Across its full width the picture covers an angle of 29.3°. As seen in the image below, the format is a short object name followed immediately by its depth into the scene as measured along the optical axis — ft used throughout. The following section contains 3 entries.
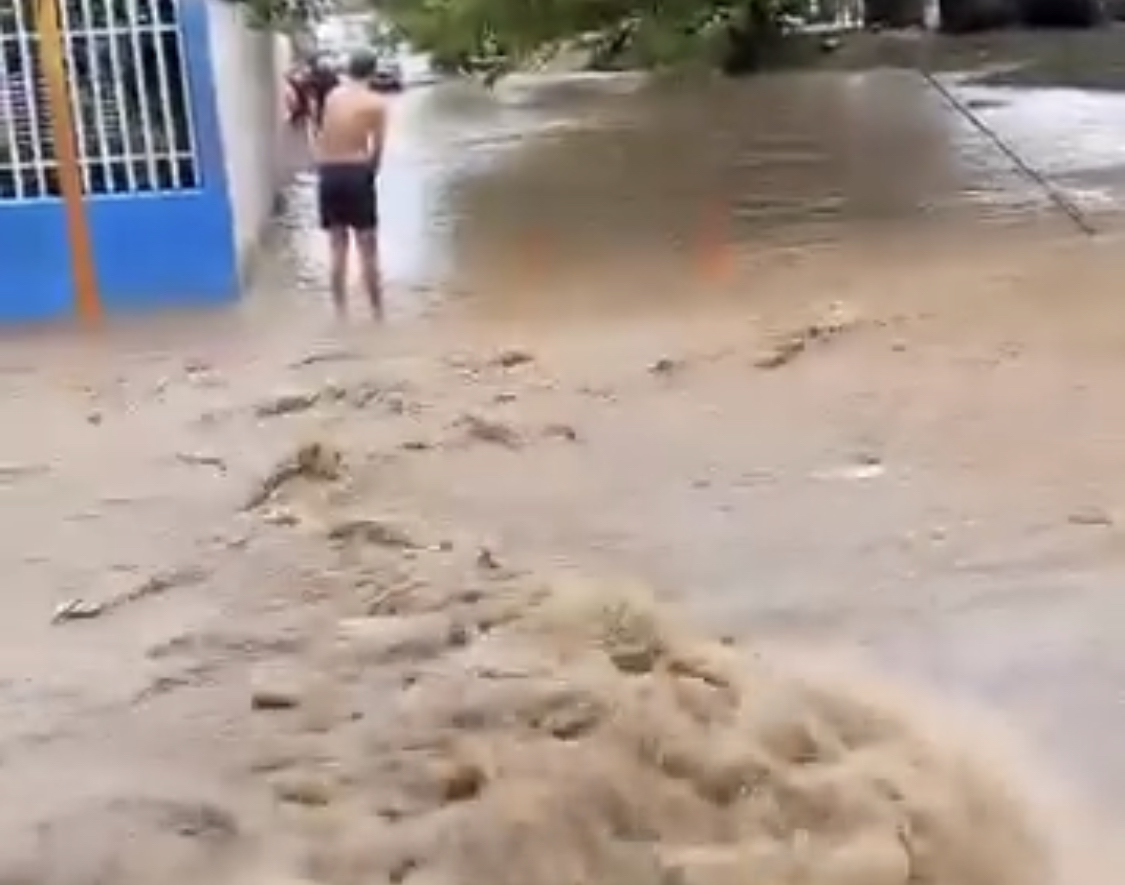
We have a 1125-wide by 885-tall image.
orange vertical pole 33.96
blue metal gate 34.30
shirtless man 34.99
